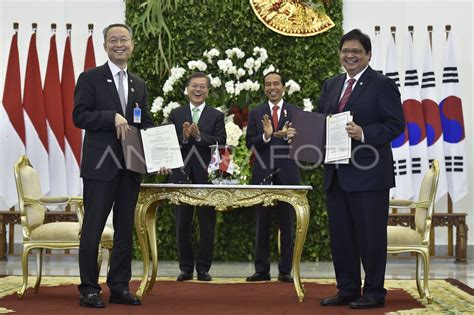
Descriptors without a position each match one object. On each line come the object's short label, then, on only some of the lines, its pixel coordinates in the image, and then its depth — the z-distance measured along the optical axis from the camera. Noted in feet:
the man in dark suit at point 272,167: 23.95
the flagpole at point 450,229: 32.16
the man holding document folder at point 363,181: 17.30
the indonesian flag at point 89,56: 32.14
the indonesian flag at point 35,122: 31.78
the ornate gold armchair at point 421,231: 19.16
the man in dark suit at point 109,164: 17.37
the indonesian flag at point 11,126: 31.81
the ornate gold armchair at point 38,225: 20.04
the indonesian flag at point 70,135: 31.94
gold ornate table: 19.15
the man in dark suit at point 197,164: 24.26
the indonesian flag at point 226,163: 21.11
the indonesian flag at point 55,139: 31.91
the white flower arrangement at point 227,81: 29.35
